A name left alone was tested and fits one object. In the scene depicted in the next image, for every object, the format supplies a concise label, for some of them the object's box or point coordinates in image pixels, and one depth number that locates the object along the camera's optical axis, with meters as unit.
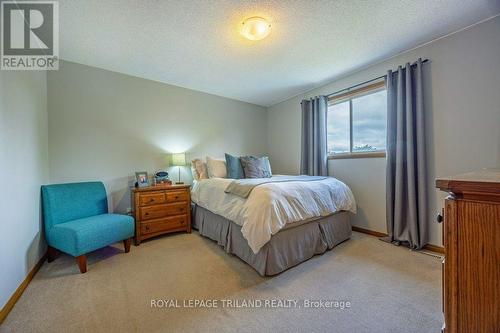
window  2.89
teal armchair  1.95
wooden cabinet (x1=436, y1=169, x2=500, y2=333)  0.55
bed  1.89
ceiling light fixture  1.92
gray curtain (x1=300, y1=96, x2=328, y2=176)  3.50
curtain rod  2.46
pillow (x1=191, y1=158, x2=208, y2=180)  3.41
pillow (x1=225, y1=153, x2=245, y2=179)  3.23
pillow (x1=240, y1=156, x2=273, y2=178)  3.21
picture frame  2.97
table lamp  3.33
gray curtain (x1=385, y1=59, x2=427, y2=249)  2.40
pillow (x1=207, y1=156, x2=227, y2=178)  3.34
